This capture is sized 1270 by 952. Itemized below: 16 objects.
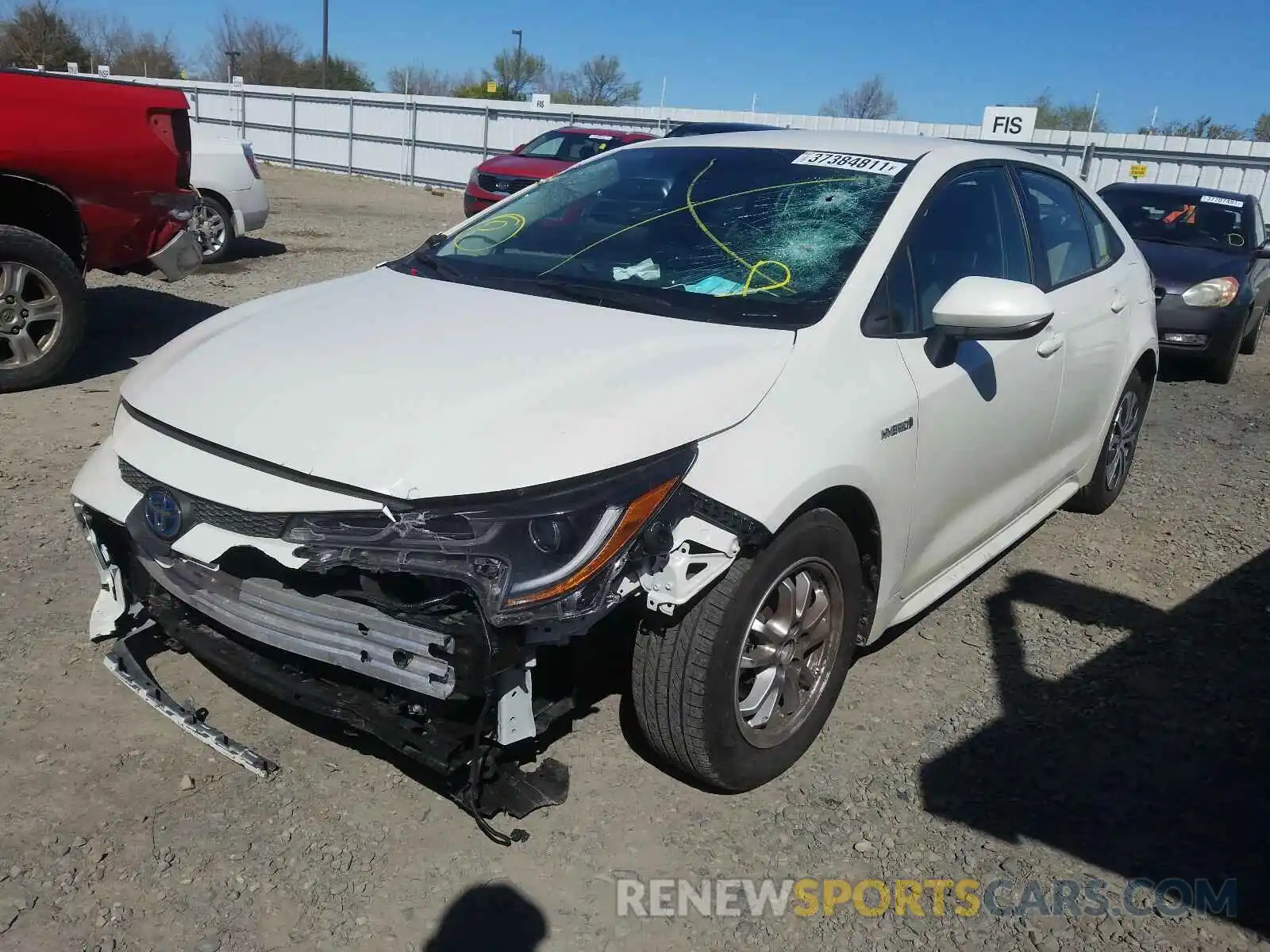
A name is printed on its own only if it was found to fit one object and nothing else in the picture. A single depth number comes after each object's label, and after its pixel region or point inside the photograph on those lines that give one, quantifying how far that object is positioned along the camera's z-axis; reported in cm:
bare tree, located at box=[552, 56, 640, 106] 6362
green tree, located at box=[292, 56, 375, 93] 5662
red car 1466
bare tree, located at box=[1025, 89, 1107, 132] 3771
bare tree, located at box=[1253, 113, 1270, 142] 4291
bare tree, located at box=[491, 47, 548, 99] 6838
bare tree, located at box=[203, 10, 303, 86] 5856
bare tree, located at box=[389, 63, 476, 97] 6756
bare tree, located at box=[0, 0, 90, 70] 4169
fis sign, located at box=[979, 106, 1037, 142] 1889
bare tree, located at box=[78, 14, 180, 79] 5575
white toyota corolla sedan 241
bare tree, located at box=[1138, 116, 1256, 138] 3002
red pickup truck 590
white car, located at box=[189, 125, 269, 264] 1043
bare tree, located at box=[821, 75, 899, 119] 5312
